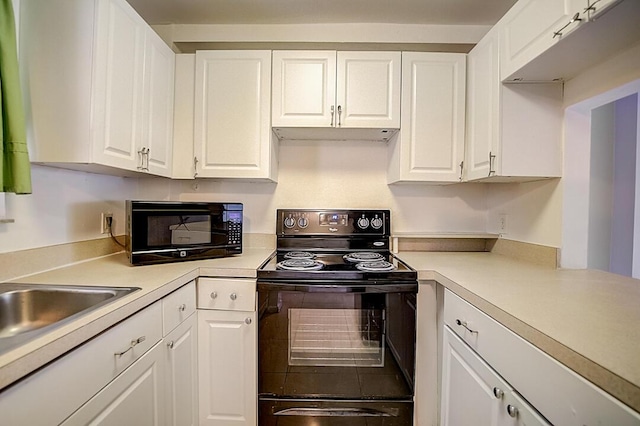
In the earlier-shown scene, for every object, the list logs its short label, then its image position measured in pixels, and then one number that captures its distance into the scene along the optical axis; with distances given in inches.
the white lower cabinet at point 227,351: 55.7
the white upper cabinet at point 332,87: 66.7
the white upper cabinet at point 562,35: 36.3
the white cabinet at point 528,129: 55.8
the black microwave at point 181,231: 54.2
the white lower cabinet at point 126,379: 24.9
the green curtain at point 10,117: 39.4
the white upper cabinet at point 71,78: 45.3
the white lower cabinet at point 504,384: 23.6
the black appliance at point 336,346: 55.1
